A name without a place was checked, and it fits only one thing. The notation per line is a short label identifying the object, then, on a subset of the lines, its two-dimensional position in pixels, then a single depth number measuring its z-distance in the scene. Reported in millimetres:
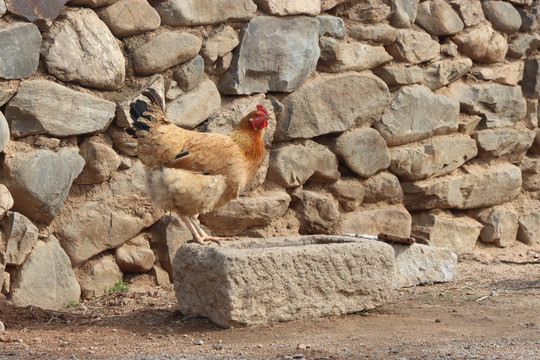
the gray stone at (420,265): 10562
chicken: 8641
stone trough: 7633
